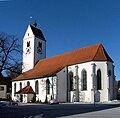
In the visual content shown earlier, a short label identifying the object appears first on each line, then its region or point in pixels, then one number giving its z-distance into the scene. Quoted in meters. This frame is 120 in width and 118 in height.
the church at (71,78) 25.43
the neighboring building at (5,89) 41.37
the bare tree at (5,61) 19.98
